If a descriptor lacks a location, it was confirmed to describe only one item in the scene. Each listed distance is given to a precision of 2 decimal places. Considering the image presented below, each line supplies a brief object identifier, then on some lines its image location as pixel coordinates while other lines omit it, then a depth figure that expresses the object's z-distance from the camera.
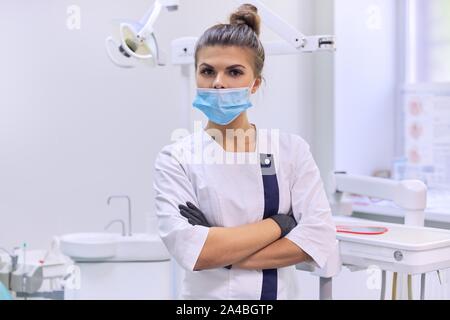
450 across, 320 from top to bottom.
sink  2.40
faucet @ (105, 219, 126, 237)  2.79
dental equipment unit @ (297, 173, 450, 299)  1.47
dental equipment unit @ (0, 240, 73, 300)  2.50
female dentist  1.32
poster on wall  2.83
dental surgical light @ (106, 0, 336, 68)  1.82
